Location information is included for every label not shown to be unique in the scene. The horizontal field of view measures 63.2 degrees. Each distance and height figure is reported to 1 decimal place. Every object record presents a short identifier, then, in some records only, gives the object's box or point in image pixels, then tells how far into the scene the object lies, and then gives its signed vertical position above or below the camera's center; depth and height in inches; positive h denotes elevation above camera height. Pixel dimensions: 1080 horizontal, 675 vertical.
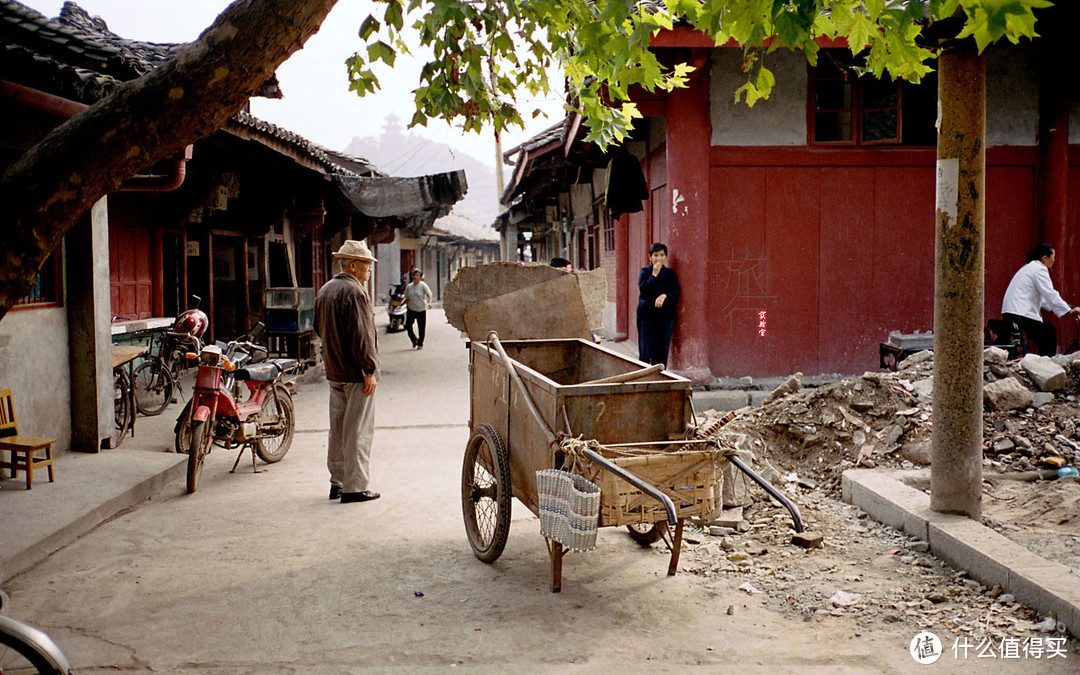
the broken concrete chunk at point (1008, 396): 258.7 -29.8
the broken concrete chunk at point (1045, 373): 273.0 -24.2
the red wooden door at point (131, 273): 400.8 +13.9
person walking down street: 701.3 -3.6
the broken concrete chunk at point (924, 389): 280.2 -29.8
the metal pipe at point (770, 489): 148.3 -33.1
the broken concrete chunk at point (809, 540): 193.3 -53.7
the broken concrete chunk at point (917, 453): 249.9 -44.9
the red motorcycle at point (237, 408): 258.4 -33.7
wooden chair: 231.8 -37.7
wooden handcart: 153.9 -27.9
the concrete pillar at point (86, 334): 283.7 -10.3
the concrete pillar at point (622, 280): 567.8 +12.4
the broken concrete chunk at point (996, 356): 288.2 -19.9
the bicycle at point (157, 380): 366.3 -33.7
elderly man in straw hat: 241.9 -21.1
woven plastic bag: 148.8 -36.0
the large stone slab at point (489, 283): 244.1 +4.6
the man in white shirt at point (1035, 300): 335.9 -1.6
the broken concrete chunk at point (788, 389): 307.1 -32.0
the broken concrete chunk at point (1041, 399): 262.5 -31.1
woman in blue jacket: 378.6 -3.3
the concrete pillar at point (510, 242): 1428.0 +96.2
